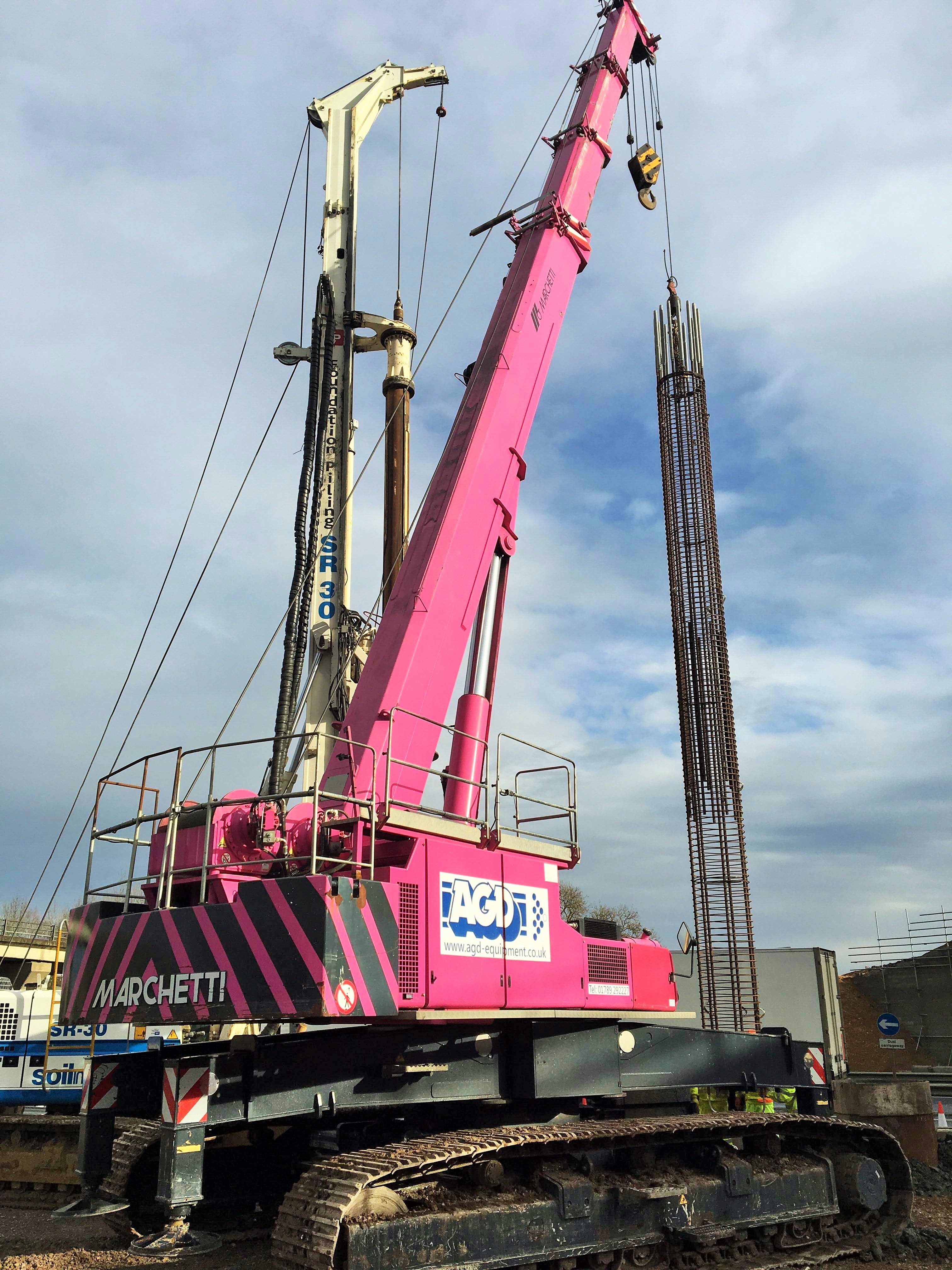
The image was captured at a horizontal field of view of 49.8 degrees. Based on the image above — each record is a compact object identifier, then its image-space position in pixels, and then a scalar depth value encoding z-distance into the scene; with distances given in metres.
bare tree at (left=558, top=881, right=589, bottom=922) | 47.31
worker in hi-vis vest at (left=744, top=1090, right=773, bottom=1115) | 10.27
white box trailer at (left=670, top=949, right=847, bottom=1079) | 22.58
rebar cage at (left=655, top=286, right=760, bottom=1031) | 21.39
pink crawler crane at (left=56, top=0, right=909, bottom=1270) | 6.48
